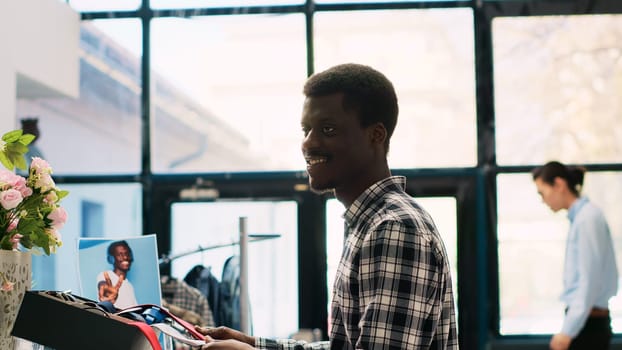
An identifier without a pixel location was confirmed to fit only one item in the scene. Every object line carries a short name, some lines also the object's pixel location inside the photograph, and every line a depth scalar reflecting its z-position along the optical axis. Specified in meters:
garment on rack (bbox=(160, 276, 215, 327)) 5.66
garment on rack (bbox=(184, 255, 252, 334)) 5.81
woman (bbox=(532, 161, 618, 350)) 5.34
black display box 2.23
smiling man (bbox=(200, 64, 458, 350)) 2.28
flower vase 2.51
